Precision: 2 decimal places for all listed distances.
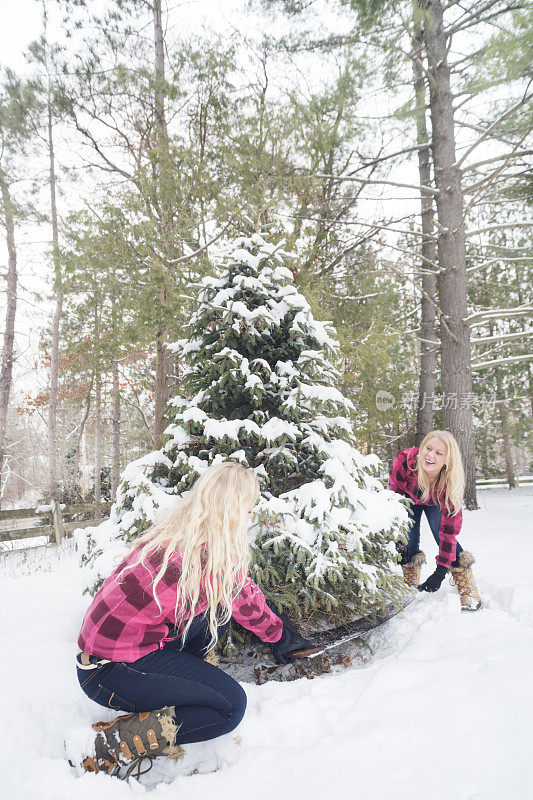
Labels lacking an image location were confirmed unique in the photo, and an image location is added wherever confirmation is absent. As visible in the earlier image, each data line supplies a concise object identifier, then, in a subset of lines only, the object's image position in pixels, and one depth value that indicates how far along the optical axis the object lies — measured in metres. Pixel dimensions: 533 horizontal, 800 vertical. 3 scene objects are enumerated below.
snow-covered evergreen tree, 2.67
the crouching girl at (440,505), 3.29
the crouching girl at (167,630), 1.77
